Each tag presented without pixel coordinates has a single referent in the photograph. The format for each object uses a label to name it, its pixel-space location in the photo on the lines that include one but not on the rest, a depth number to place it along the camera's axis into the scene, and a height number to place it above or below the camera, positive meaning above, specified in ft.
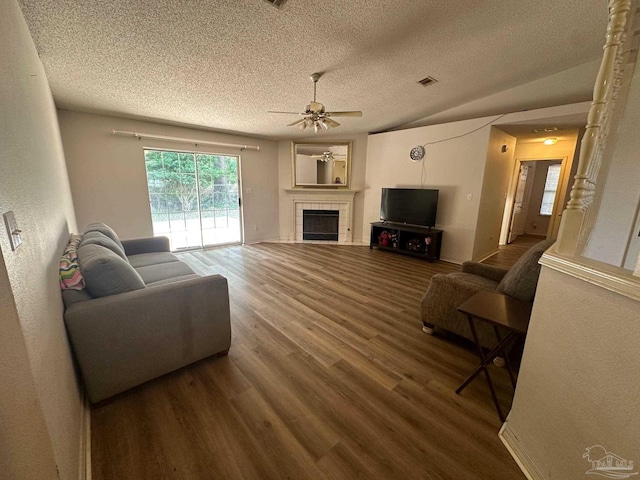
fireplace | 19.47 -1.19
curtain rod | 13.62 +2.81
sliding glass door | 15.49 -0.69
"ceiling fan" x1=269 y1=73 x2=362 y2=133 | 9.47 +2.82
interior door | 20.22 -1.29
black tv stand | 15.34 -3.19
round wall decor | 15.97 +2.31
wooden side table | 4.63 -2.36
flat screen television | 15.49 -1.02
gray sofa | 4.74 -2.80
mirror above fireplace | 18.94 +1.77
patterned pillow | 4.97 -1.76
